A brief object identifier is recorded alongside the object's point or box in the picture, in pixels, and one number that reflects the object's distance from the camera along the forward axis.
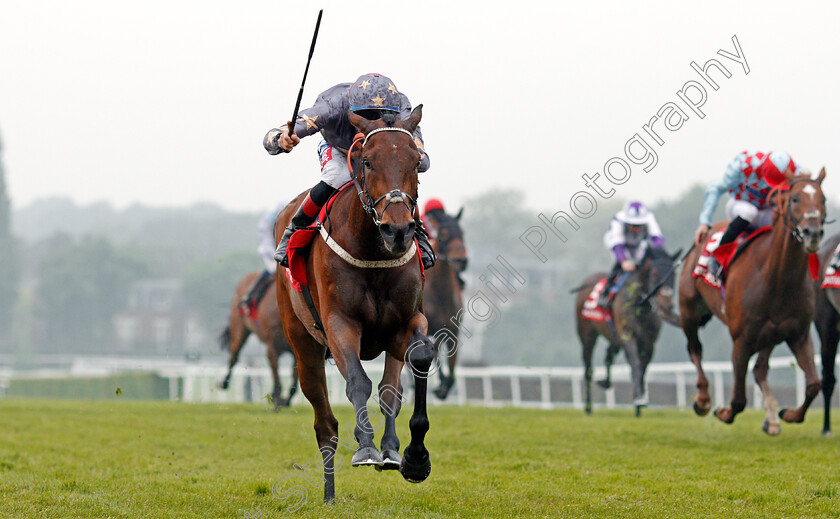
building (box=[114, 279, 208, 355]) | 162.50
